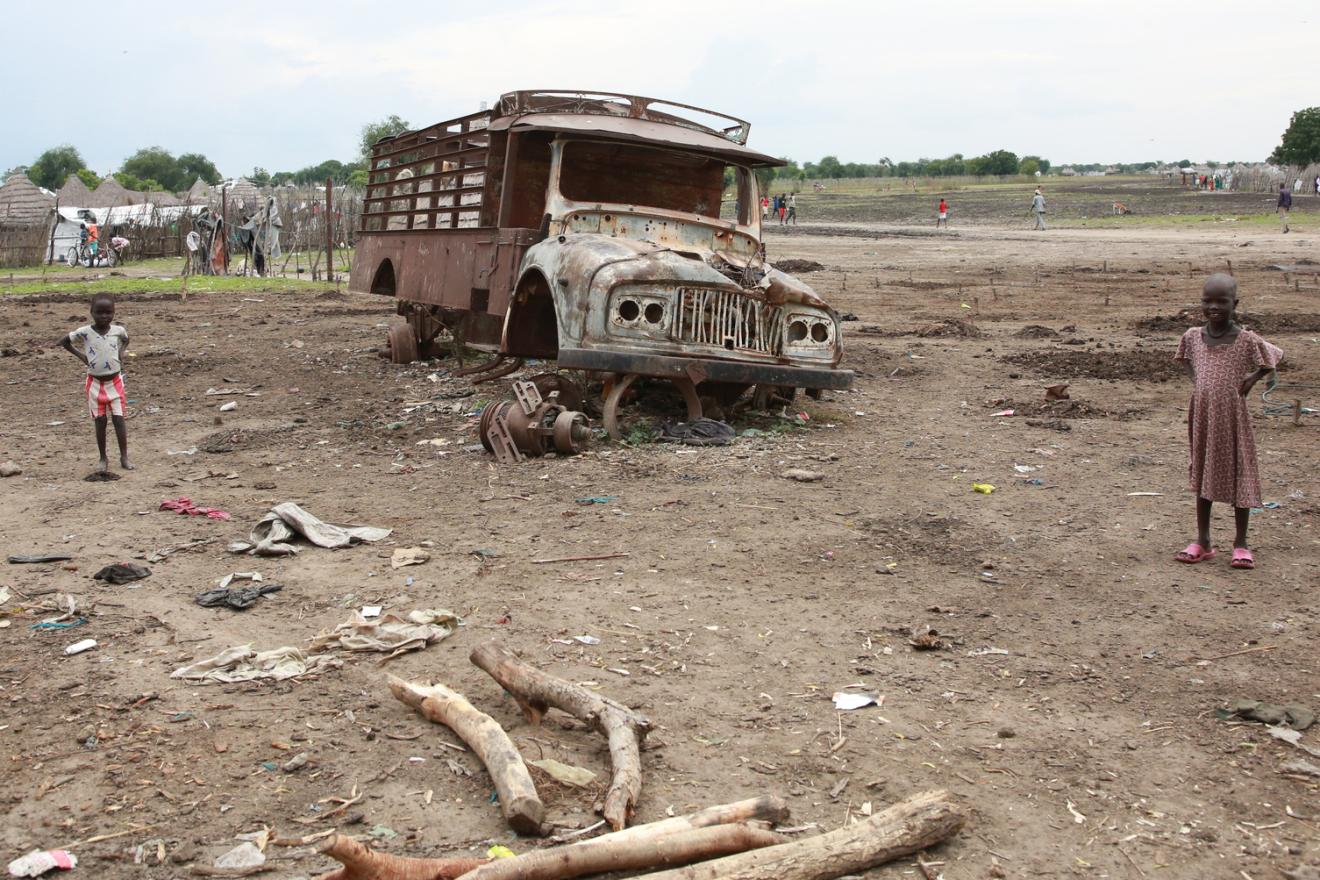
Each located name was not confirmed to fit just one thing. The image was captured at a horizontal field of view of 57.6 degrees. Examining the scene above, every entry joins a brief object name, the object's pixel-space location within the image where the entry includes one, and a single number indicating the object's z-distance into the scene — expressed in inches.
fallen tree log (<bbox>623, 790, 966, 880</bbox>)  113.4
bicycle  1221.8
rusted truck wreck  307.7
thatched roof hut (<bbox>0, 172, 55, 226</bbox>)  1428.4
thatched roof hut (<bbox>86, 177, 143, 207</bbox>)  1961.1
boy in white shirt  295.1
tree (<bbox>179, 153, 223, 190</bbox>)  3631.9
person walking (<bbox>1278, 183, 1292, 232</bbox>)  1374.3
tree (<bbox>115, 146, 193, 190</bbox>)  3506.4
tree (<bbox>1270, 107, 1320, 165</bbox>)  2289.6
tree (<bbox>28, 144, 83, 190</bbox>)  3283.5
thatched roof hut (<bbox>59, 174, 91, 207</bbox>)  1952.5
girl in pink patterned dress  219.1
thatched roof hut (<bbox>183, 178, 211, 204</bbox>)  1827.9
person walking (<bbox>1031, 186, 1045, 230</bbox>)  1336.1
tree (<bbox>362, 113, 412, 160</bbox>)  1900.3
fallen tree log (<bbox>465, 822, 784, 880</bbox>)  113.9
